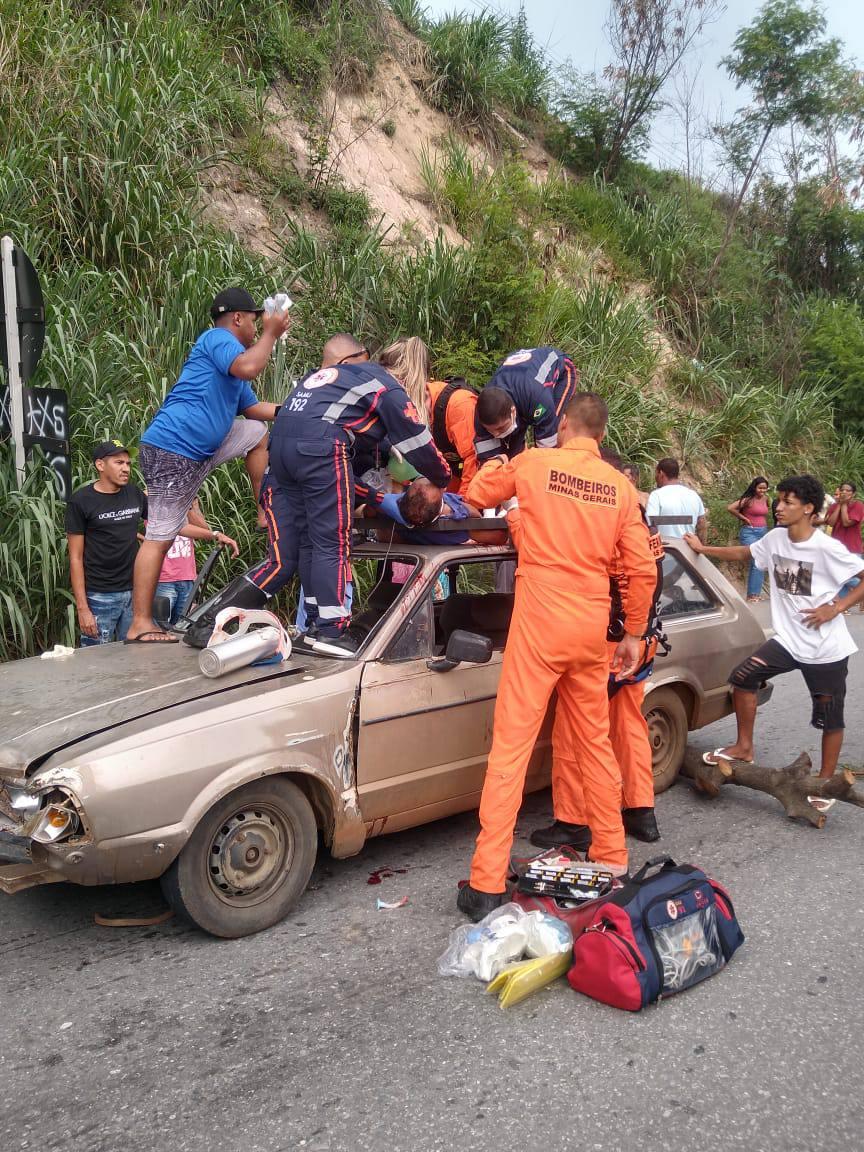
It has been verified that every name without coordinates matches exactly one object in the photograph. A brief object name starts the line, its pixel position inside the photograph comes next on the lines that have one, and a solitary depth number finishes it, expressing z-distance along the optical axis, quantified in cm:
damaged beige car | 317
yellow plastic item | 310
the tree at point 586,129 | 1775
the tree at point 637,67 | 1719
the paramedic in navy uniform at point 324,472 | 443
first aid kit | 308
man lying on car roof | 448
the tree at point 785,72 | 1723
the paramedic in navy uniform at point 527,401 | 578
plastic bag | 327
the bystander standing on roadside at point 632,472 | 523
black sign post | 618
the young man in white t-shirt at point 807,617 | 501
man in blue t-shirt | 511
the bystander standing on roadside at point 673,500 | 848
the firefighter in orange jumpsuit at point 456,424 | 598
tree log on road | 472
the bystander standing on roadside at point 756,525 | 1088
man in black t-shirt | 588
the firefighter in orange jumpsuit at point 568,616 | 382
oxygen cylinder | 376
